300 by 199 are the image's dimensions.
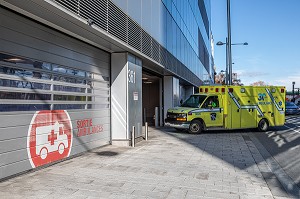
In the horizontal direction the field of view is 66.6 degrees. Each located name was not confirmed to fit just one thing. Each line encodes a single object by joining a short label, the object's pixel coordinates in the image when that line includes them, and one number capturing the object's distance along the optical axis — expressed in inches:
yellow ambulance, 435.3
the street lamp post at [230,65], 580.9
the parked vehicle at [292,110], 960.0
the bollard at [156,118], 552.4
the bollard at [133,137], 299.6
